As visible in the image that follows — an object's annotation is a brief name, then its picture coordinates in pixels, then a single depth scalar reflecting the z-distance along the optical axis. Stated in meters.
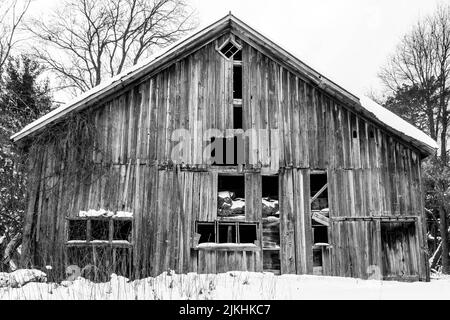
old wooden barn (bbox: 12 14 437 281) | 11.90
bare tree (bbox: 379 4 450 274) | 22.56
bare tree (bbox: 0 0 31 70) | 18.14
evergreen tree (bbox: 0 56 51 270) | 18.59
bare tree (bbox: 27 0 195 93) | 25.23
